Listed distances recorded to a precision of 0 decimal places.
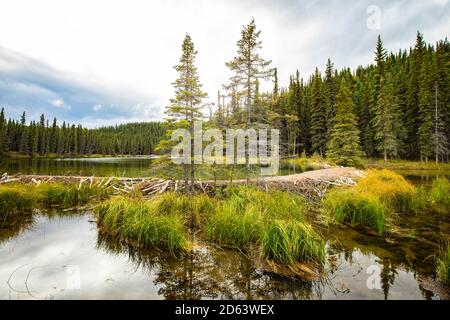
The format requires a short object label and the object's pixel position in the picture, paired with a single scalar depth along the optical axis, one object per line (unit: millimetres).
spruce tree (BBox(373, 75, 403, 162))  35719
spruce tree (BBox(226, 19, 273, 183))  14711
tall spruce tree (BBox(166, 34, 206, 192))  12731
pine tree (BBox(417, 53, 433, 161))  34156
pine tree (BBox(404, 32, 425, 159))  37125
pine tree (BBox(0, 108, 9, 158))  65288
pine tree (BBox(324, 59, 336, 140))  42062
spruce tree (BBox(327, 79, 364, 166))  31453
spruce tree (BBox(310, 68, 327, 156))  44000
